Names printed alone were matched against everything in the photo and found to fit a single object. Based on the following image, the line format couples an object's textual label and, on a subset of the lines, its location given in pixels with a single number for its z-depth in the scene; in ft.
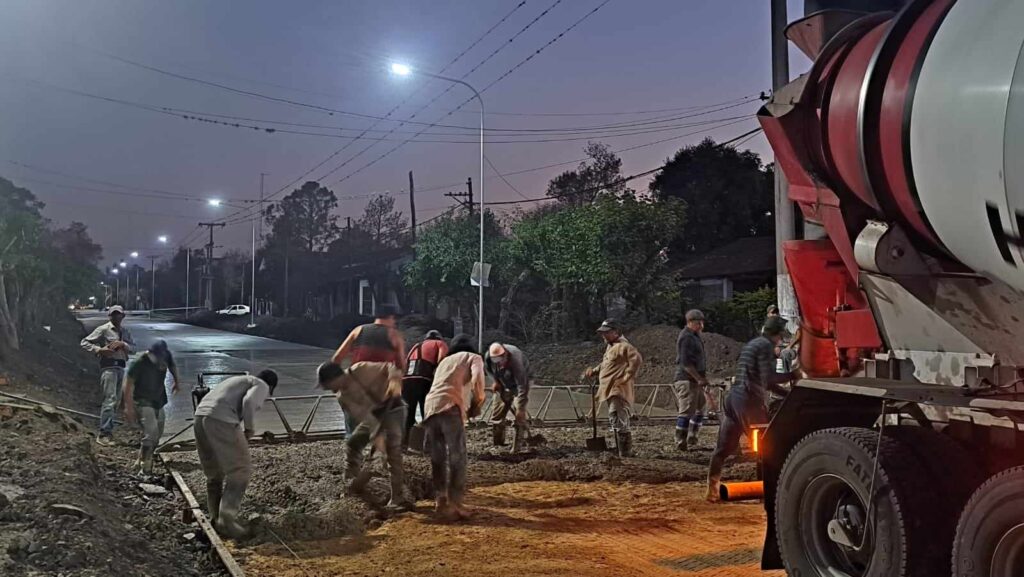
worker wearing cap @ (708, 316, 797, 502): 25.20
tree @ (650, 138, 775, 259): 122.01
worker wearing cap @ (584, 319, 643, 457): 33.35
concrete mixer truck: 9.92
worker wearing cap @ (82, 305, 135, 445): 34.71
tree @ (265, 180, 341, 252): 268.62
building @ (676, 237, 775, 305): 97.86
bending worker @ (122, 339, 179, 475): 29.25
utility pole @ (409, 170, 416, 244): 159.57
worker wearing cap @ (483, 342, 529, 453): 34.32
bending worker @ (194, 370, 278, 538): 21.76
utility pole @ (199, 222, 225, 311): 263.76
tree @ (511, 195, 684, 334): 81.90
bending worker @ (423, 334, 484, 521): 23.94
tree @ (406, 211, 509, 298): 109.40
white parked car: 251.39
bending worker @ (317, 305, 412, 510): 24.89
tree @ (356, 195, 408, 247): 239.91
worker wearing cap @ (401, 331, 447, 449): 33.12
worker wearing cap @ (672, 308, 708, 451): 35.04
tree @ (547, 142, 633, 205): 131.95
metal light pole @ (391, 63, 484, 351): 75.38
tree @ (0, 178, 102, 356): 66.44
